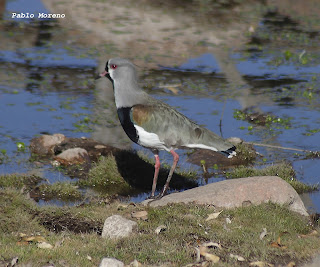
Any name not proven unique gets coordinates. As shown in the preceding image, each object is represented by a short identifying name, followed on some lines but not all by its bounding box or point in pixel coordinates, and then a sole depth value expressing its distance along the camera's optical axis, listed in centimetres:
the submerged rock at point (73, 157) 2145
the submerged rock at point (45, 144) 2206
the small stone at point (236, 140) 2256
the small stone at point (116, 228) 1451
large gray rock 1664
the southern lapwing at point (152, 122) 1723
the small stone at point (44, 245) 1363
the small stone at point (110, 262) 1255
